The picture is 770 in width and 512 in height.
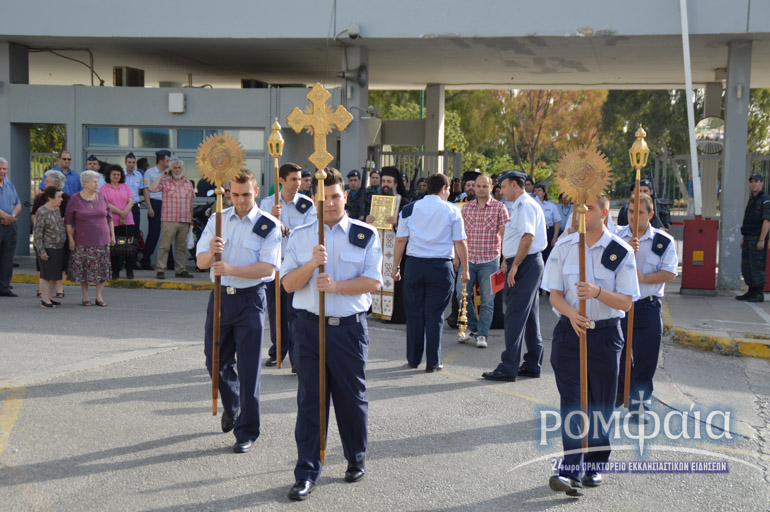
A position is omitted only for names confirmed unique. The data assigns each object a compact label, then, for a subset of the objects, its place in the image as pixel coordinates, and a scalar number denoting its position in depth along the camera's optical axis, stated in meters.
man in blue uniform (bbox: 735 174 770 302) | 13.50
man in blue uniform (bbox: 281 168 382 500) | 5.11
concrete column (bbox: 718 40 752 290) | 14.69
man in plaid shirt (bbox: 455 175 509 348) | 9.74
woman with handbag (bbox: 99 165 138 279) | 13.59
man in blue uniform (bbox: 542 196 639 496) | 5.12
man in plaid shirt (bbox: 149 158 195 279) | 14.68
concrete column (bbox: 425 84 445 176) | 22.44
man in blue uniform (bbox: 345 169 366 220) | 12.02
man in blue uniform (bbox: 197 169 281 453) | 5.78
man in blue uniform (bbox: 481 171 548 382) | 8.08
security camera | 14.93
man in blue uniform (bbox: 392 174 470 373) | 8.45
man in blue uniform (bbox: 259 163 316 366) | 8.25
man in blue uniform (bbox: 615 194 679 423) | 6.69
